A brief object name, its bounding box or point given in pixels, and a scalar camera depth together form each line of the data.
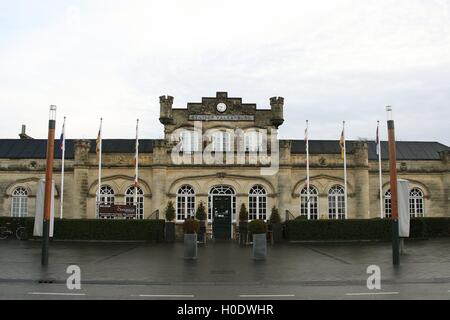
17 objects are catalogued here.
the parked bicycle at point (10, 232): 29.16
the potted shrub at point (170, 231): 29.41
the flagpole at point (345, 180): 32.37
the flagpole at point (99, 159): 31.62
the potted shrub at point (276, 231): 28.95
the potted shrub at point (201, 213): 31.02
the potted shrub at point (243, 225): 27.03
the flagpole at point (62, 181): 30.63
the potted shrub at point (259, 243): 19.08
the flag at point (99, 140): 31.67
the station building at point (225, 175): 33.09
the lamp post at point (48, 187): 16.84
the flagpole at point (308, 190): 31.95
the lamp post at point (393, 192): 16.33
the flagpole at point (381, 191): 32.66
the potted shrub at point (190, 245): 19.22
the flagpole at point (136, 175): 31.08
